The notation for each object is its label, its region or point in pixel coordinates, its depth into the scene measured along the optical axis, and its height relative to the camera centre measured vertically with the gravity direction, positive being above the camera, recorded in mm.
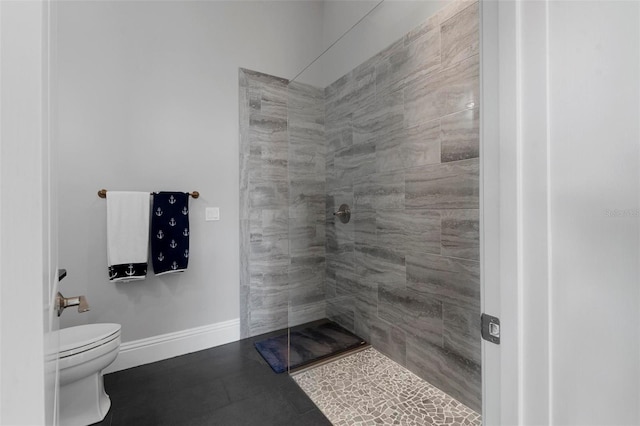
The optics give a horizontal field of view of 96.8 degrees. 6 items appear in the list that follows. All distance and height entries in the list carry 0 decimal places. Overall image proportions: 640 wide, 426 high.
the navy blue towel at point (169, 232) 2131 -138
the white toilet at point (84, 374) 1459 -844
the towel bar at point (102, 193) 1975 +151
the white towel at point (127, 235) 1973 -143
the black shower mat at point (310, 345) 2090 -1039
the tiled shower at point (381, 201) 1614 +84
